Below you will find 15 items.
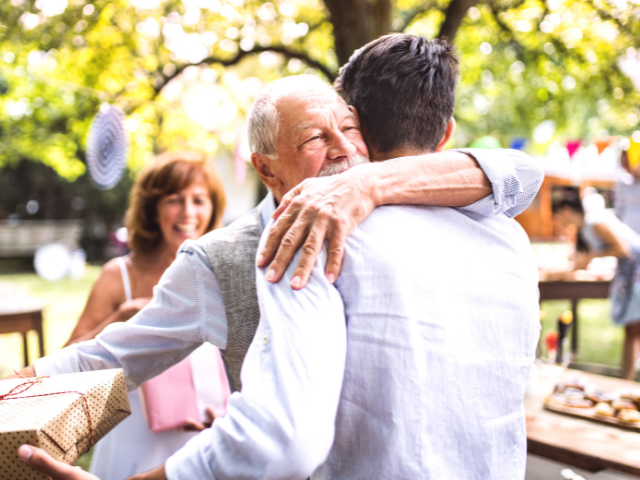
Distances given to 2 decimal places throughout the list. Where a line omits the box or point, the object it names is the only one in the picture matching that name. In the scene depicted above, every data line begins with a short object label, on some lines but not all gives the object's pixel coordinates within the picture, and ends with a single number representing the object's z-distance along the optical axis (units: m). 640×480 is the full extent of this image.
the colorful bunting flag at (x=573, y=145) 7.88
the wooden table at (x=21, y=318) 4.35
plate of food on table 2.18
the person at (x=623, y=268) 4.55
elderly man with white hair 1.07
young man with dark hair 0.83
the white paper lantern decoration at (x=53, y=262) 13.88
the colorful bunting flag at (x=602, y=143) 7.56
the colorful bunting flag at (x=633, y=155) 5.41
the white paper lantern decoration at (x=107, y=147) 5.44
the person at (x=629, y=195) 5.38
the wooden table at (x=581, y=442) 1.87
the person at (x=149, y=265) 2.01
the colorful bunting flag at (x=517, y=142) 8.22
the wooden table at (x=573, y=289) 5.26
